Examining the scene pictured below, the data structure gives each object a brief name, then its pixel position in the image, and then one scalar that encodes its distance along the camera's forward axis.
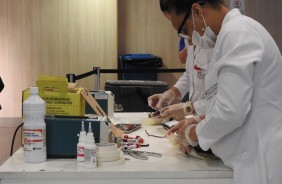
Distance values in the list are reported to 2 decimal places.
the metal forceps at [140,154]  1.46
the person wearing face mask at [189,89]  1.82
